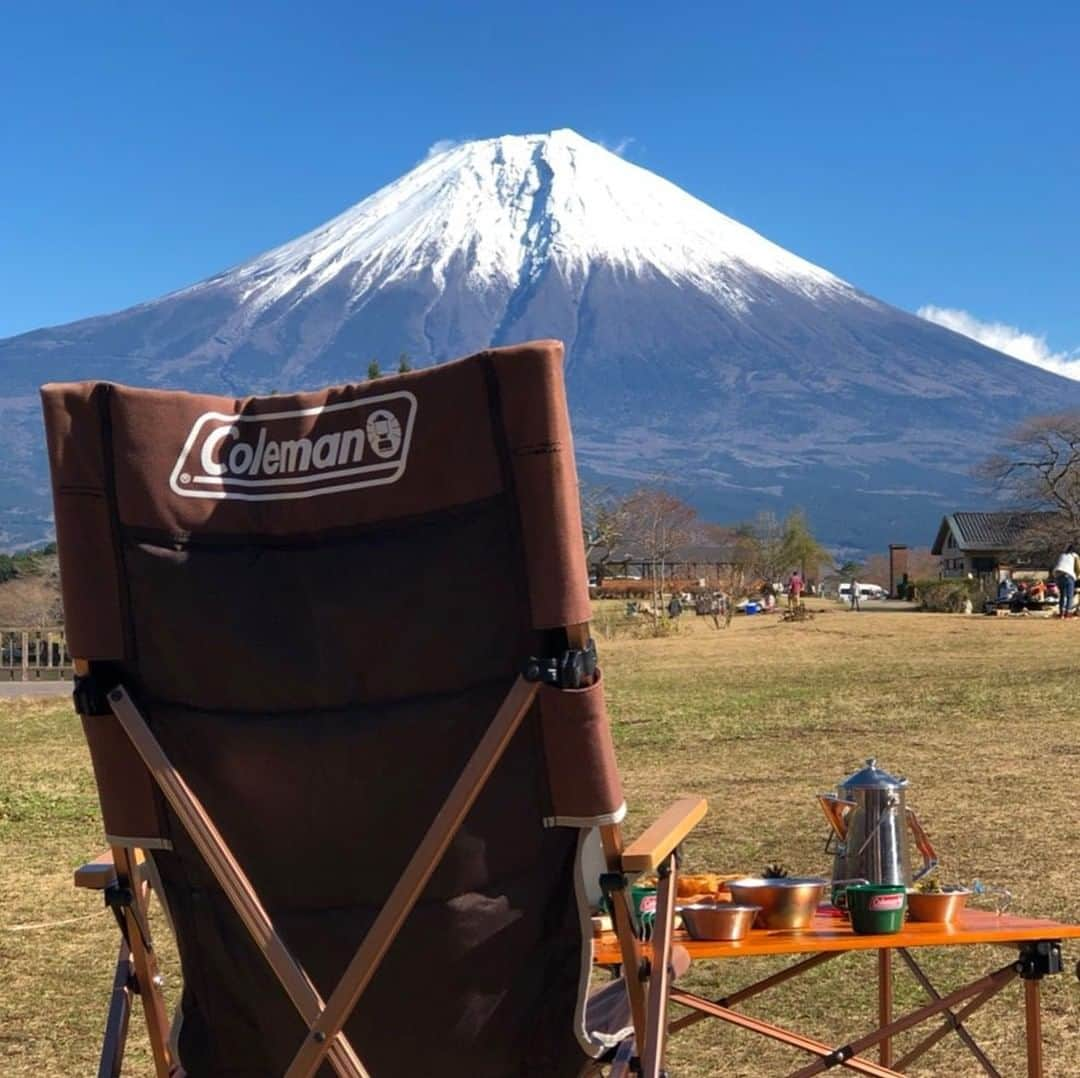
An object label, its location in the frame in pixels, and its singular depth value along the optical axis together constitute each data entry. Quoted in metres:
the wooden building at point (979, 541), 67.06
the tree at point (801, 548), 65.56
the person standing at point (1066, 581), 26.70
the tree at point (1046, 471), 56.15
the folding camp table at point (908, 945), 3.05
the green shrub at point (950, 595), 36.22
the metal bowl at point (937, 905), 3.25
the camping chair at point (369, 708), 2.62
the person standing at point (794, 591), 35.50
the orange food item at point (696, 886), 3.51
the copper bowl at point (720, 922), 3.14
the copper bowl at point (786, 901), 3.20
